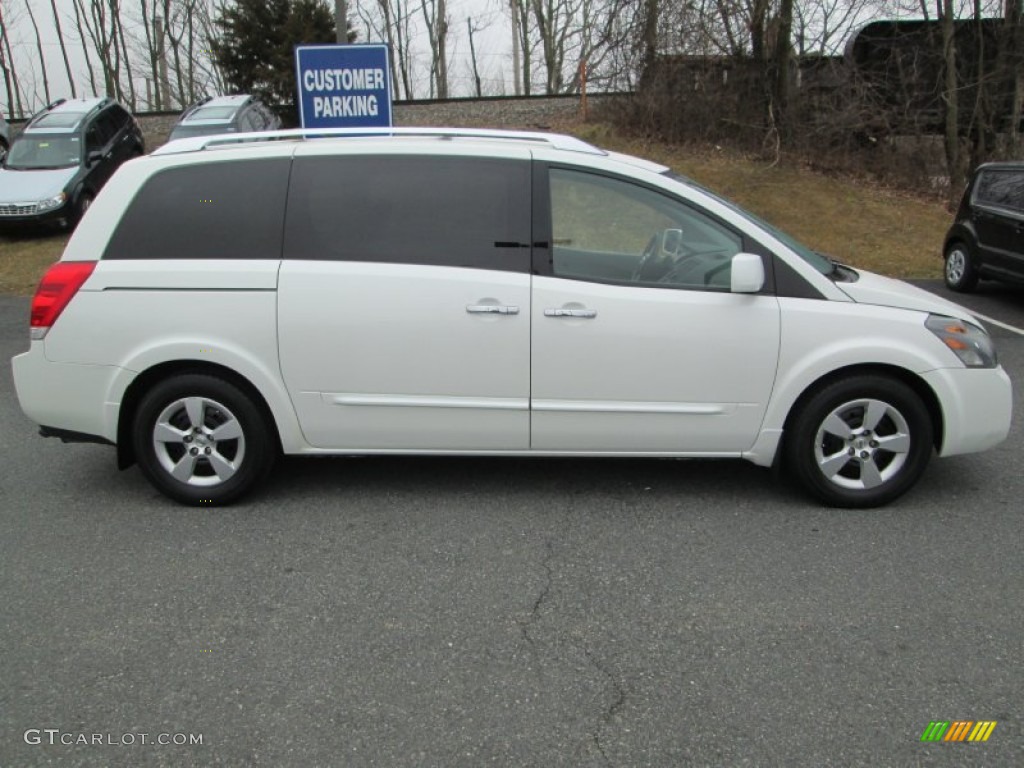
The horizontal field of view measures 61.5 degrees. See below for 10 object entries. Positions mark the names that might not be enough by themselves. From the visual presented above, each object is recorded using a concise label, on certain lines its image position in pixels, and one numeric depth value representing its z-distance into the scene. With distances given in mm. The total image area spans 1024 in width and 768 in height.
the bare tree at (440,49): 39812
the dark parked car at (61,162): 14016
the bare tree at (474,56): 45125
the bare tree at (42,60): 37456
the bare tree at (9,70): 34625
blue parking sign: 9555
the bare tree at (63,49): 36594
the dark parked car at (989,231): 9305
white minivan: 4102
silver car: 17125
